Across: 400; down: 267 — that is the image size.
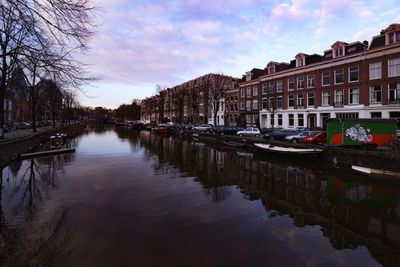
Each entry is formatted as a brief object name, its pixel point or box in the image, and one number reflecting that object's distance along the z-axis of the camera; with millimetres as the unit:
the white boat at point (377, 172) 16391
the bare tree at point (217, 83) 65137
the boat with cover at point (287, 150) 22531
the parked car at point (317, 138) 27469
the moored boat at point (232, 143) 34375
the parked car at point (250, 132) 39488
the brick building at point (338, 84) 36156
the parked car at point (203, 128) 51084
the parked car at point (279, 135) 33575
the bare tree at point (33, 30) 5945
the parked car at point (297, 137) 29141
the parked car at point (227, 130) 44750
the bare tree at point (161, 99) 88638
